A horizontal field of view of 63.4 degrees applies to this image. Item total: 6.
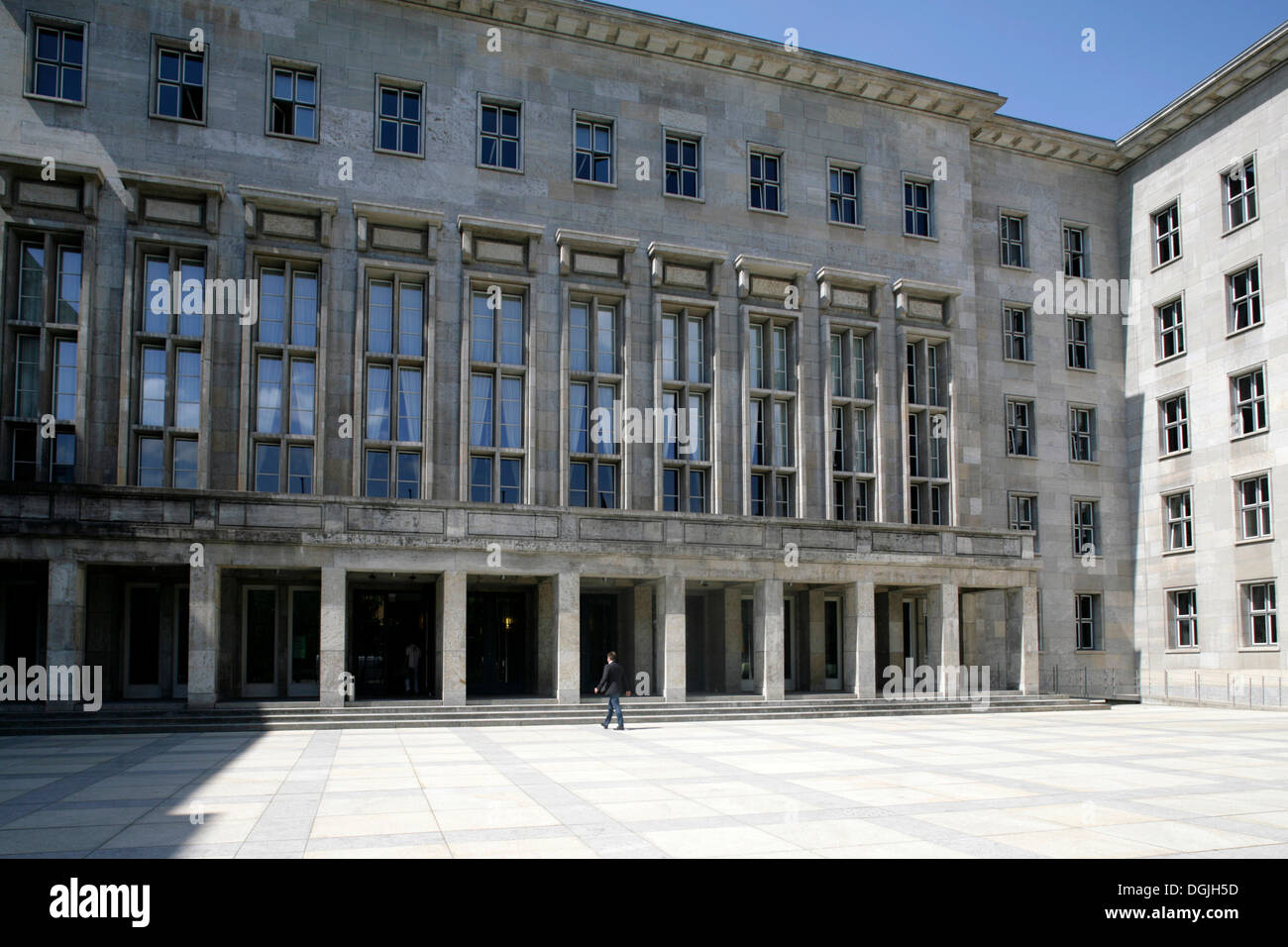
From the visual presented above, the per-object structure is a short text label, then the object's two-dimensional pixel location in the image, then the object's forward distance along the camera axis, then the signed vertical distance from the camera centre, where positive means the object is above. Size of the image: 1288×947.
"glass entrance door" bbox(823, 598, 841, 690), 35.88 -2.34
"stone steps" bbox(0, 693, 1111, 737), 23.28 -3.40
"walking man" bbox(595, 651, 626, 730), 24.58 -2.46
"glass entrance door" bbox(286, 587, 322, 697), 29.89 -1.75
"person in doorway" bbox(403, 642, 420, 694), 30.92 -2.74
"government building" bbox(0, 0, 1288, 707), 27.95 +6.77
